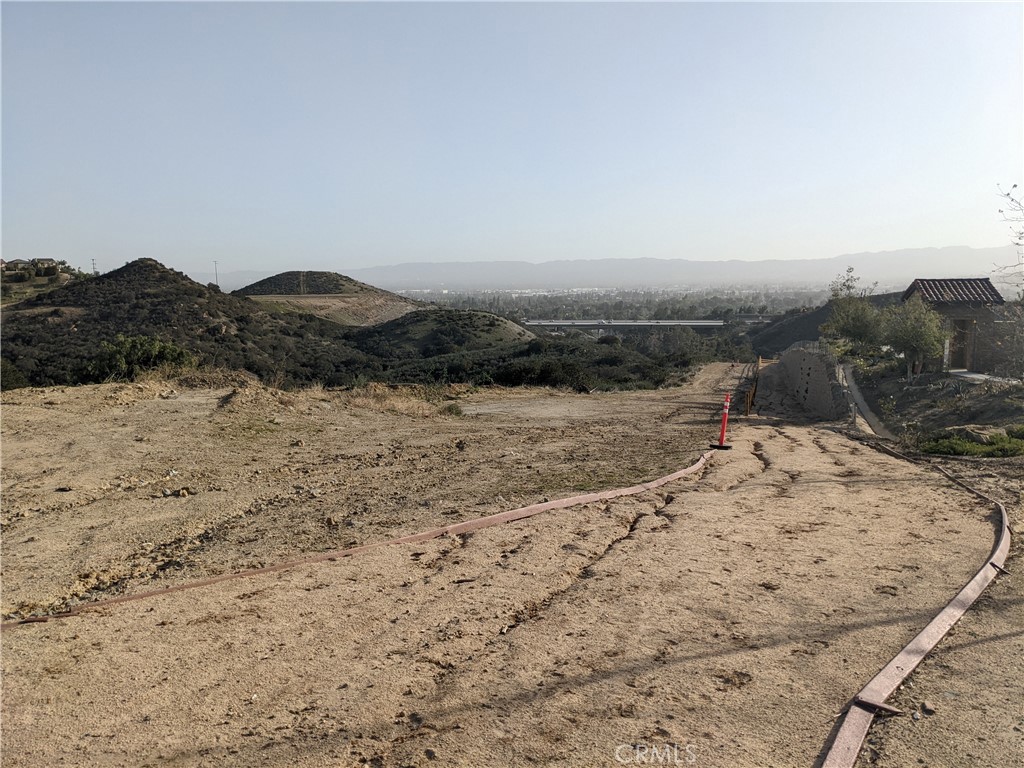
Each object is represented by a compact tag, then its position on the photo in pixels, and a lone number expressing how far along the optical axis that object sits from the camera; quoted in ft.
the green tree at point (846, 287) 147.46
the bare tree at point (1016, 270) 41.93
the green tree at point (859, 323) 100.48
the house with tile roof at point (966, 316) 81.92
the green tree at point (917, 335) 72.13
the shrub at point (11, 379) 69.31
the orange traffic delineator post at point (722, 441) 41.17
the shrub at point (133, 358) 60.39
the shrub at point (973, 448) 37.76
